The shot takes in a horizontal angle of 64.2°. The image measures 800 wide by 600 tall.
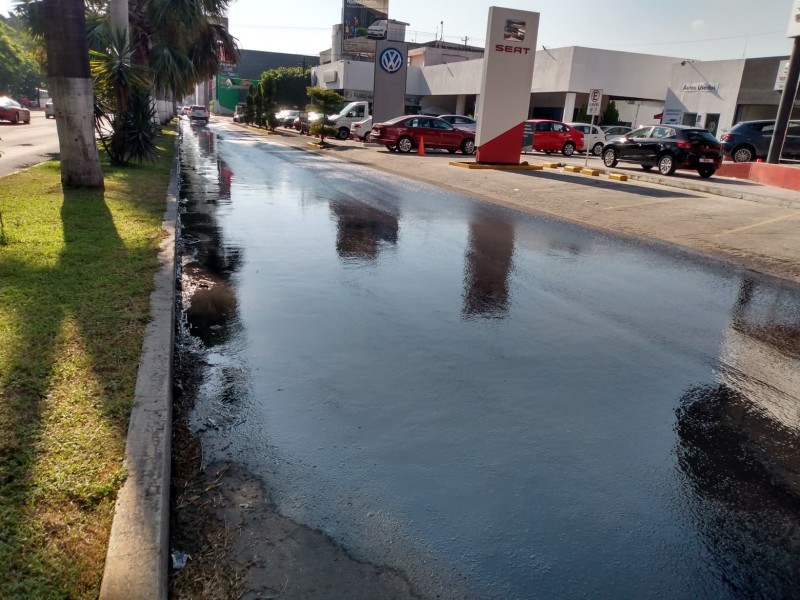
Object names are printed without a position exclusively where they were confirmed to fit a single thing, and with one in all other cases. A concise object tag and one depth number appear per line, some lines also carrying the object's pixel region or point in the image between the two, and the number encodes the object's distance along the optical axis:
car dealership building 33.66
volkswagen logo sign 36.44
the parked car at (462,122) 31.45
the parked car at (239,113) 70.10
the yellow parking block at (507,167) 22.23
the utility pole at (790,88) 20.39
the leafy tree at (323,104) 36.22
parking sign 21.83
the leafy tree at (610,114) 40.34
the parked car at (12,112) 36.90
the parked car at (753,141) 24.77
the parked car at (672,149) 20.70
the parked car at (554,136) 31.50
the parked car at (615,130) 34.09
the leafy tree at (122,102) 15.46
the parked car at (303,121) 45.03
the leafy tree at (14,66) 67.44
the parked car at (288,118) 54.44
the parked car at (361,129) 37.91
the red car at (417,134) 29.92
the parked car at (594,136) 32.22
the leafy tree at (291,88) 72.25
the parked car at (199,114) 60.72
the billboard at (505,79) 21.45
